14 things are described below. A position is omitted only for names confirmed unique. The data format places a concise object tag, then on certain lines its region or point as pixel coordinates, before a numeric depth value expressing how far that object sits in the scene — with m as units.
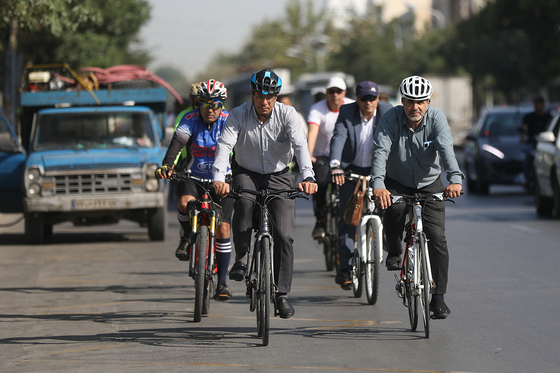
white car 31.34
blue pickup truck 26.95
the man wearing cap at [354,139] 17.65
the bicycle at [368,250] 16.41
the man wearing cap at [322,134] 20.91
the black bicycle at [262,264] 13.16
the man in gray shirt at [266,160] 13.91
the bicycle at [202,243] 14.93
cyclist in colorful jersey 16.20
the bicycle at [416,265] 13.49
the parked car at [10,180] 28.31
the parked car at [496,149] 42.44
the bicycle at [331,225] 20.00
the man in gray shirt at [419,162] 13.68
